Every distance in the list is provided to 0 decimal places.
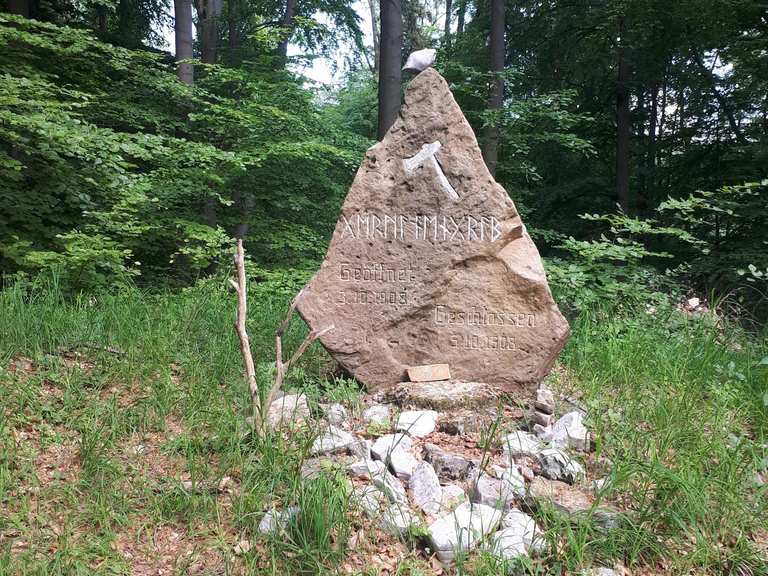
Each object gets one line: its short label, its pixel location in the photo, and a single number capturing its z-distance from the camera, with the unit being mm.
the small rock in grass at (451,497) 2443
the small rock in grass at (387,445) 2836
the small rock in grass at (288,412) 2893
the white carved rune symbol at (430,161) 3750
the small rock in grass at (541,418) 3312
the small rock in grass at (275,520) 2229
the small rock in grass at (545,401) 3447
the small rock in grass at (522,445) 2869
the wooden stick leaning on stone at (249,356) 2756
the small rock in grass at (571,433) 2945
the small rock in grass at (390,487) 2420
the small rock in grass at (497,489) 2430
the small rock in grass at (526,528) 2178
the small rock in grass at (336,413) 3211
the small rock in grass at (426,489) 2473
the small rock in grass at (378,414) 3251
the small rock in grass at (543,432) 3044
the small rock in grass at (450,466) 2713
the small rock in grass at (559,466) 2664
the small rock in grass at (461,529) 2166
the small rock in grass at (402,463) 2676
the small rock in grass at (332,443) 2768
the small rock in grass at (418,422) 3154
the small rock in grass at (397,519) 2287
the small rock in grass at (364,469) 2635
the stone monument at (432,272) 3666
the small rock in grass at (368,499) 2346
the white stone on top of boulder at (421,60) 3895
